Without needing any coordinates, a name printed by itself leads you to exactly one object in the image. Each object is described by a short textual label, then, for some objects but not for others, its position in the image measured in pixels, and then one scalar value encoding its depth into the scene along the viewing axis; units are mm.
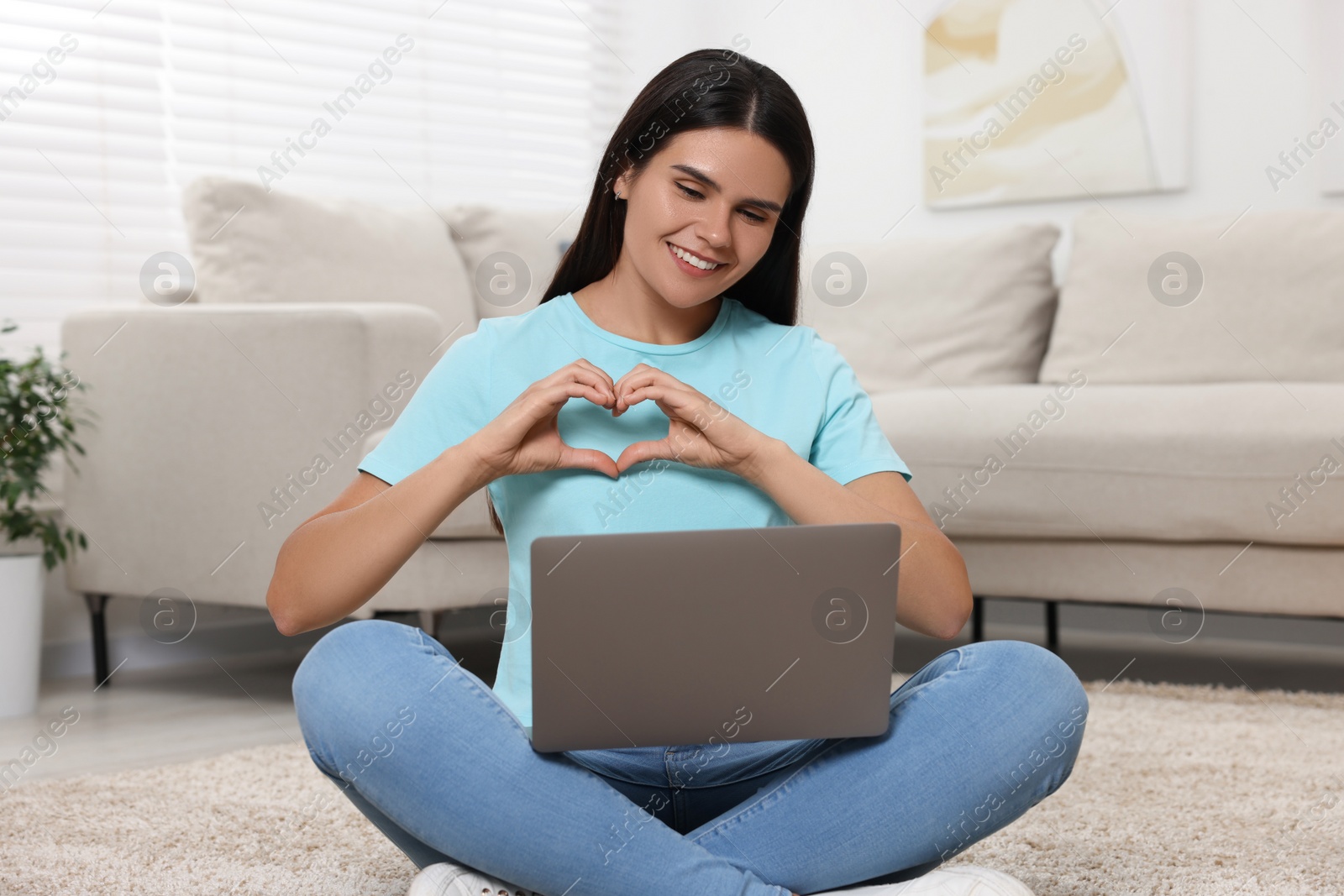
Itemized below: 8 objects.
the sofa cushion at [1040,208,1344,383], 2615
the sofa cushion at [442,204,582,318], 3045
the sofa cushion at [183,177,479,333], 2605
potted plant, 2324
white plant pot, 2316
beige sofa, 2211
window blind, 2777
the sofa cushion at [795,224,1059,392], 3004
